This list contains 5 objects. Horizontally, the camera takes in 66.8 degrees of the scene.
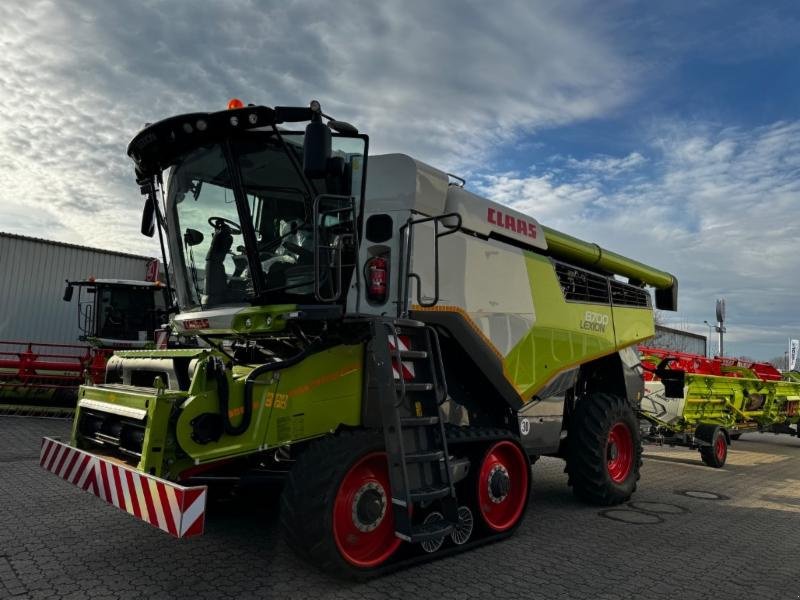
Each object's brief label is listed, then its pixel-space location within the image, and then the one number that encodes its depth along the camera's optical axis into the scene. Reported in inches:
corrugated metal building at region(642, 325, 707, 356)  1350.9
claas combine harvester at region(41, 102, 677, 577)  149.8
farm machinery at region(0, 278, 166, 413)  469.4
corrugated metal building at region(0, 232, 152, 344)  625.9
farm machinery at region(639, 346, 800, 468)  389.7
